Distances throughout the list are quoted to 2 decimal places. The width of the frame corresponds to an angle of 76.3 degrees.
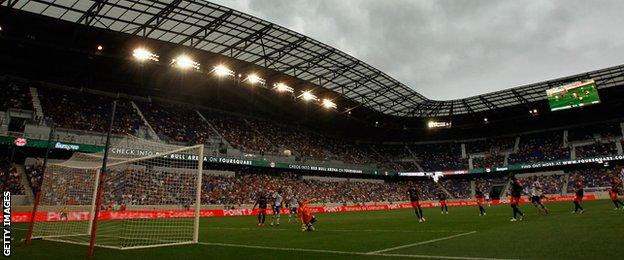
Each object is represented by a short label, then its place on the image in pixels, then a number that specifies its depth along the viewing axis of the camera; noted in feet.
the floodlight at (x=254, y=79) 138.62
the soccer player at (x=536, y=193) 68.18
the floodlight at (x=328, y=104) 165.64
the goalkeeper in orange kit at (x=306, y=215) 53.98
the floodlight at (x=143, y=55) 113.80
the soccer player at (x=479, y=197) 77.68
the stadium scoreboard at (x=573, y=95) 149.28
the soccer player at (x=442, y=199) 95.00
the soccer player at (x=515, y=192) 58.37
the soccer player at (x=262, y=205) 71.51
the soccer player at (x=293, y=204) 81.88
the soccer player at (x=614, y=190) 66.48
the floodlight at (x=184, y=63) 120.98
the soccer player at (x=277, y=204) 72.49
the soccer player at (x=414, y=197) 67.05
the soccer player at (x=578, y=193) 65.02
